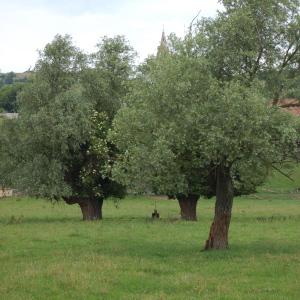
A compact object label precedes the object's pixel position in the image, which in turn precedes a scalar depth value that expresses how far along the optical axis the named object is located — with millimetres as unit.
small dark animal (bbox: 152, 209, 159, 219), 43062
